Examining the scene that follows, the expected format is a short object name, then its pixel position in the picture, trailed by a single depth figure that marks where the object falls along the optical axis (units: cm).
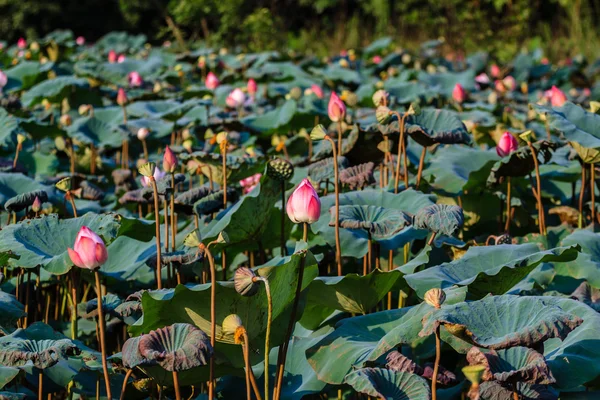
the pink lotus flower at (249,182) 596
